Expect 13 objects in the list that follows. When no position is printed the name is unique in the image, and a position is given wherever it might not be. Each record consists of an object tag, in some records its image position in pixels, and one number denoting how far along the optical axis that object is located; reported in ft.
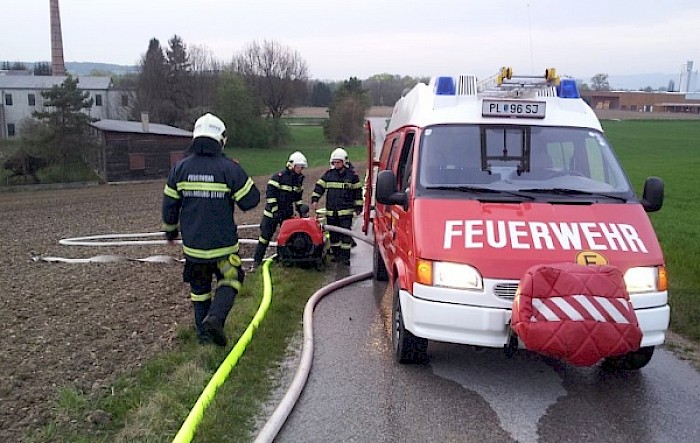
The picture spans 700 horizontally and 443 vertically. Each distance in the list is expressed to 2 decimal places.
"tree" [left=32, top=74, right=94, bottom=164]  139.23
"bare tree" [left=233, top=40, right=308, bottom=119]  254.27
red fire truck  13.30
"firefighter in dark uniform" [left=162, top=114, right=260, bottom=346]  17.10
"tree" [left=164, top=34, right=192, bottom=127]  207.82
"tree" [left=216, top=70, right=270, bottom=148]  211.41
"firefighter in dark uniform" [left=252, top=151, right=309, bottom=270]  29.94
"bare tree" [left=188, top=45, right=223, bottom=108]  228.84
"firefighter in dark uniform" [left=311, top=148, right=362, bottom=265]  30.91
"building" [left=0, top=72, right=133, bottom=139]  237.66
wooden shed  131.54
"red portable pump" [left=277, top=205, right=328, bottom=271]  28.71
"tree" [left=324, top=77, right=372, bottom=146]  196.95
